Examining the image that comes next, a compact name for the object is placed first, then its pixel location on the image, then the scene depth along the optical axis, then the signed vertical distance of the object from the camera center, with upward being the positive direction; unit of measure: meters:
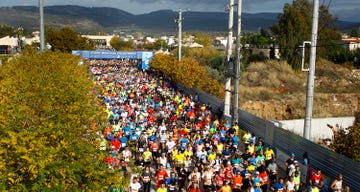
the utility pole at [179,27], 44.16 +1.69
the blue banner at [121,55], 63.19 -1.95
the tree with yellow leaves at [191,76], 42.26 -3.38
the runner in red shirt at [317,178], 13.64 -4.26
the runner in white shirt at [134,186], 12.95 -4.38
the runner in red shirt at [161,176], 14.27 -4.51
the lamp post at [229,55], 25.65 -0.65
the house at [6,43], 122.19 -0.71
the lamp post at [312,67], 15.74 -0.80
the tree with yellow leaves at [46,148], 6.88 -2.01
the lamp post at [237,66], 23.09 -1.24
